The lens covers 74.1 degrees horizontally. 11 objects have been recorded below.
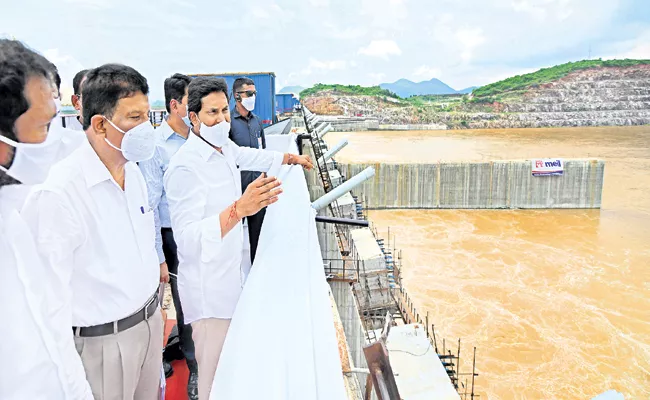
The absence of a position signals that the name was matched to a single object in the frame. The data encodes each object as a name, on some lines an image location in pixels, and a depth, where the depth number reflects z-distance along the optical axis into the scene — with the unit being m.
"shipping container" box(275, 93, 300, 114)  33.04
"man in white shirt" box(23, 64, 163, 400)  1.41
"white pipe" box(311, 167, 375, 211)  2.08
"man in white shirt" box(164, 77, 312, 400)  1.67
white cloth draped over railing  1.08
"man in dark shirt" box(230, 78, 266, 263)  3.52
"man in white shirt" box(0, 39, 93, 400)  1.01
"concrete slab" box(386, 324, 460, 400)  6.55
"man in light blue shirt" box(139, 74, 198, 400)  2.71
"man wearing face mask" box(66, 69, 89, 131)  2.72
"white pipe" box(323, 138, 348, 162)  8.90
